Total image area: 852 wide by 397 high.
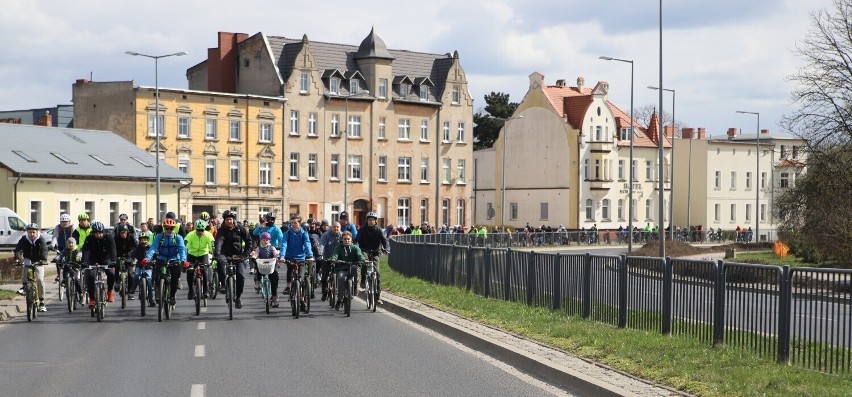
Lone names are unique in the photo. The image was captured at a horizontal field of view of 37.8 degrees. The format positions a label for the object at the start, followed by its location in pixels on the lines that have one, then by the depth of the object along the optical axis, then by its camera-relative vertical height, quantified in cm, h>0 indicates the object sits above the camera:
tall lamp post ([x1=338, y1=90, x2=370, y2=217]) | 7858 +54
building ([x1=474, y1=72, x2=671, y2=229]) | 9488 +142
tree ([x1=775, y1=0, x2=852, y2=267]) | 4500 +91
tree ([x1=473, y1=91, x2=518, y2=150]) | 11977 +594
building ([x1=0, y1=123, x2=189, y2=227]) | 6125 +4
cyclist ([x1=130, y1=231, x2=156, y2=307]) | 2369 -145
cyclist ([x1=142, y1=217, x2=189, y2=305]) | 2167 -126
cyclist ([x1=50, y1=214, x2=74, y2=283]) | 2375 -114
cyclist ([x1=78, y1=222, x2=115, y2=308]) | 2241 -129
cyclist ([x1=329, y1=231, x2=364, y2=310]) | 2303 -140
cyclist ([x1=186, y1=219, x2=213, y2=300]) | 2239 -124
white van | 5614 -239
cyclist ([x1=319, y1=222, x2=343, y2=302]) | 2509 -134
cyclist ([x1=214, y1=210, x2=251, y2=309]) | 2247 -117
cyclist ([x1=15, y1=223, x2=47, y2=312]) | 2192 -130
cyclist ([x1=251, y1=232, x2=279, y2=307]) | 2237 -132
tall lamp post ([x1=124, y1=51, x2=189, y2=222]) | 5800 +467
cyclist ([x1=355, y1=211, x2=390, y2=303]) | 2433 -118
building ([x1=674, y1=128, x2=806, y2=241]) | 10469 -9
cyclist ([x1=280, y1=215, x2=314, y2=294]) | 2273 -126
